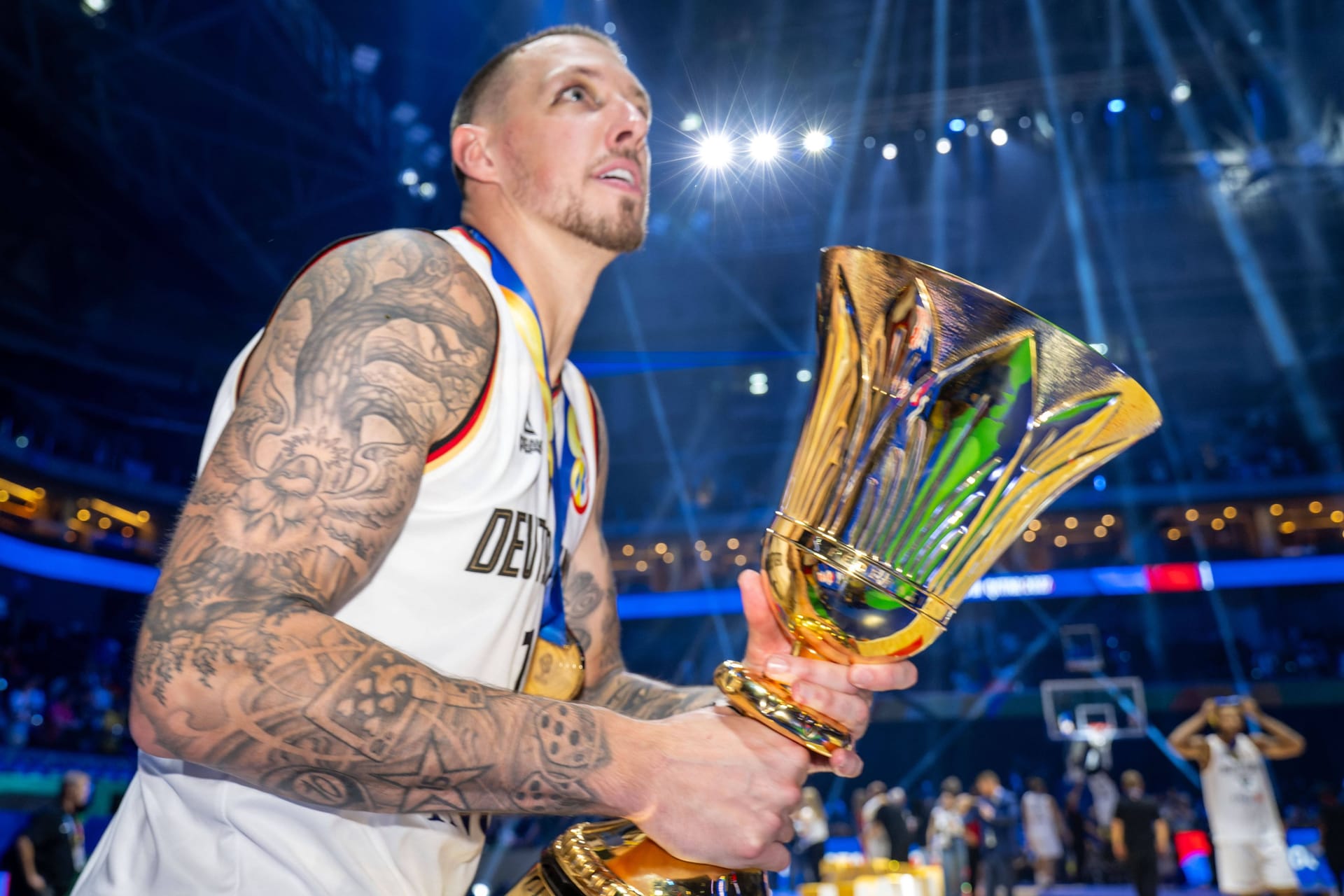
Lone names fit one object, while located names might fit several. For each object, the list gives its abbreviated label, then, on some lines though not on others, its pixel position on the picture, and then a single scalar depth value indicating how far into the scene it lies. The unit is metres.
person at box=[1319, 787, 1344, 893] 6.69
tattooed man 0.81
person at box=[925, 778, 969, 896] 8.65
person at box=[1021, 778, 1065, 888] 9.24
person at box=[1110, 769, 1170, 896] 6.94
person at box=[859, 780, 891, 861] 9.16
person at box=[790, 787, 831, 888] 9.44
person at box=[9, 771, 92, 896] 5.06
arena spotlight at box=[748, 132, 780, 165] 10.12
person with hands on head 5.71
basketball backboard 16.17
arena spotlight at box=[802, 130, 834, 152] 10.72
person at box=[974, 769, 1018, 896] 8.47
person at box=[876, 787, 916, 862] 8.43
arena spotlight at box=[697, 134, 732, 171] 10.31
